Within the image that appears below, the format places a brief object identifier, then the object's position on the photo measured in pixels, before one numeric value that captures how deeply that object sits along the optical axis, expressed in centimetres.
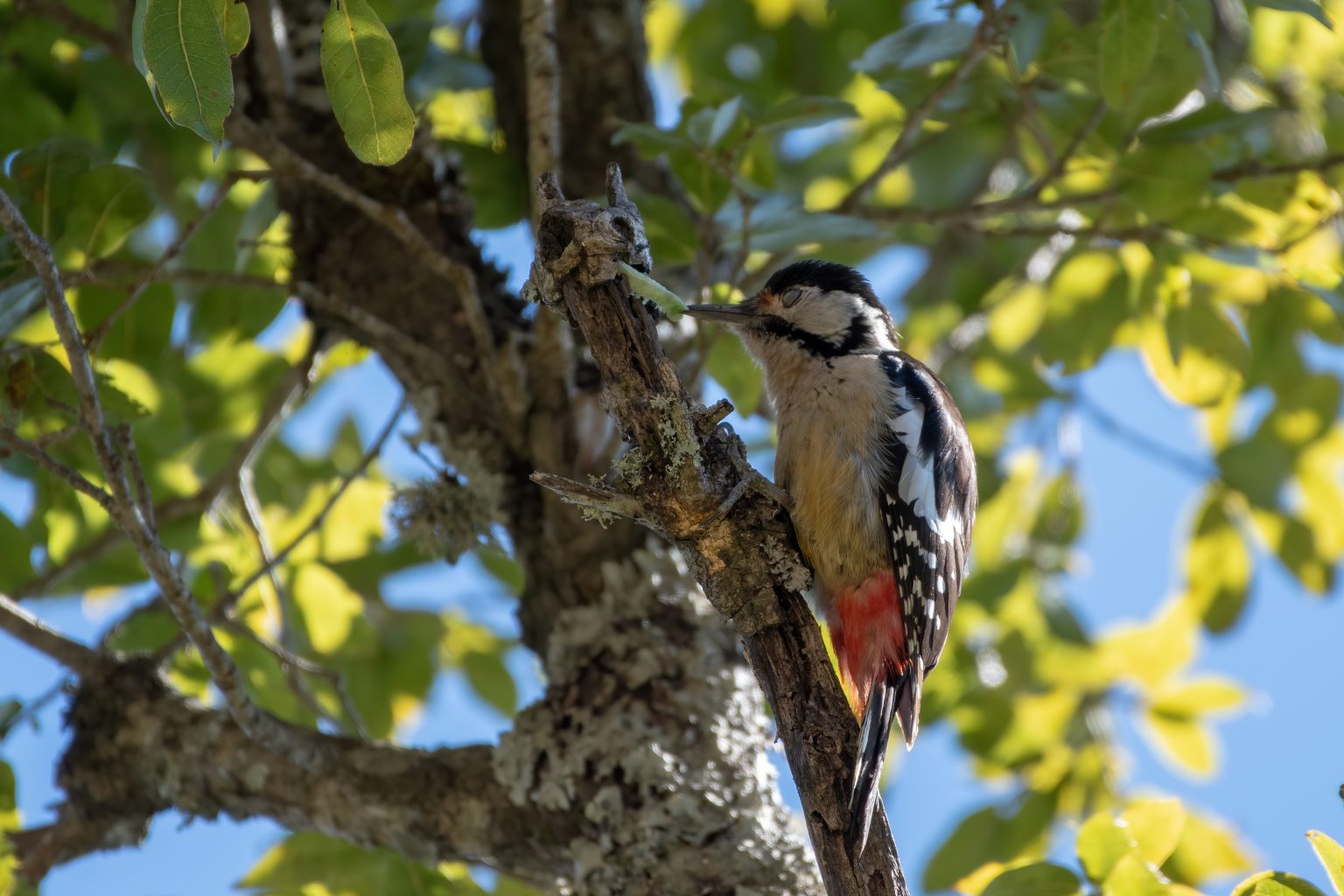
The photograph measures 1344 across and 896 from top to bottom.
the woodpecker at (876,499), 581
